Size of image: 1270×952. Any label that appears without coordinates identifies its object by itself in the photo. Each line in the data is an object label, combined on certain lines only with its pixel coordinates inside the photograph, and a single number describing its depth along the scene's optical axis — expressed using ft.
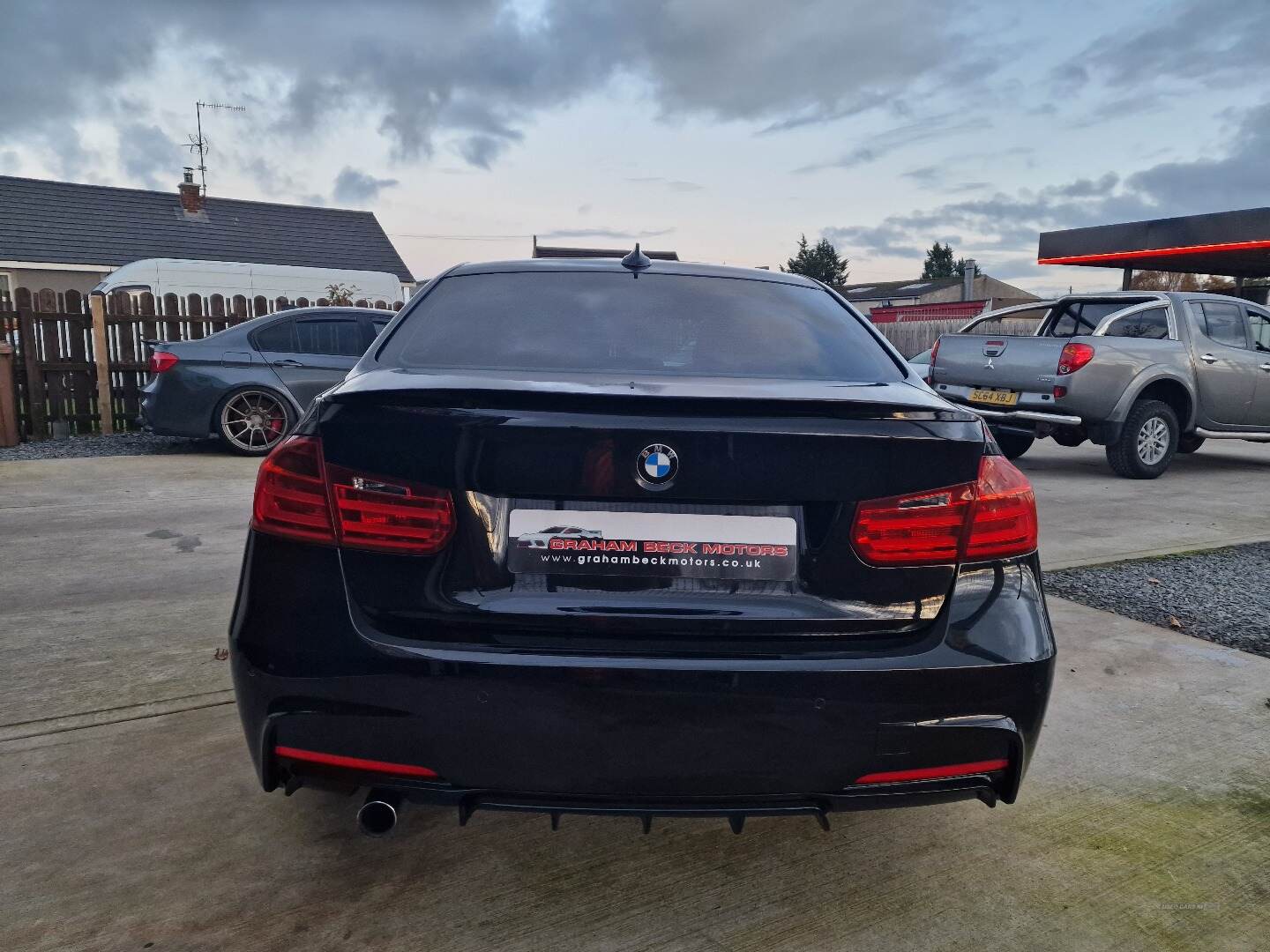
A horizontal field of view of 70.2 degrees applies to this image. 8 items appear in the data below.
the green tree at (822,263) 249.22
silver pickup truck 27.27
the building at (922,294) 142.03
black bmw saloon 5.60
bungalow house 81.15
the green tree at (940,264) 304.50
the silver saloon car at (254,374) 28.94
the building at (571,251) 42.52
